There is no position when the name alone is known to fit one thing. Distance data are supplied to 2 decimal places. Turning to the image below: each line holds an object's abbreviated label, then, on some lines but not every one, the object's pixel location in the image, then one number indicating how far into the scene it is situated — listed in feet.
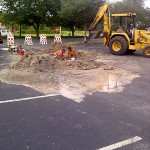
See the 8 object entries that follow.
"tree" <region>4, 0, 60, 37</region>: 123.24
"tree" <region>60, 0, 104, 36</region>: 92.73
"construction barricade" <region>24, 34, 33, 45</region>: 82.09
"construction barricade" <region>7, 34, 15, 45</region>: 68.16
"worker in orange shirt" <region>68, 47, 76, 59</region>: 48.06
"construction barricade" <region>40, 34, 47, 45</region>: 85.38
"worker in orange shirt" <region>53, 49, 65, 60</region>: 46.50
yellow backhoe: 55.16
